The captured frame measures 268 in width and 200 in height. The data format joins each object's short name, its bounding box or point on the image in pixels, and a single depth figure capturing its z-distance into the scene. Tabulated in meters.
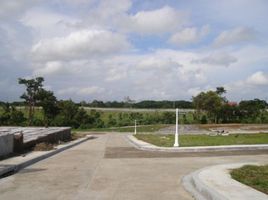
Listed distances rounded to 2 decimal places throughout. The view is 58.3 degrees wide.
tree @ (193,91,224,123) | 41.37
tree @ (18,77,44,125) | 33.45
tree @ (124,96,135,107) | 67.48
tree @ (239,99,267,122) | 43.59
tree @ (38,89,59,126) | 35.30
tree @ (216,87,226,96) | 44.82
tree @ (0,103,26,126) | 34.09
